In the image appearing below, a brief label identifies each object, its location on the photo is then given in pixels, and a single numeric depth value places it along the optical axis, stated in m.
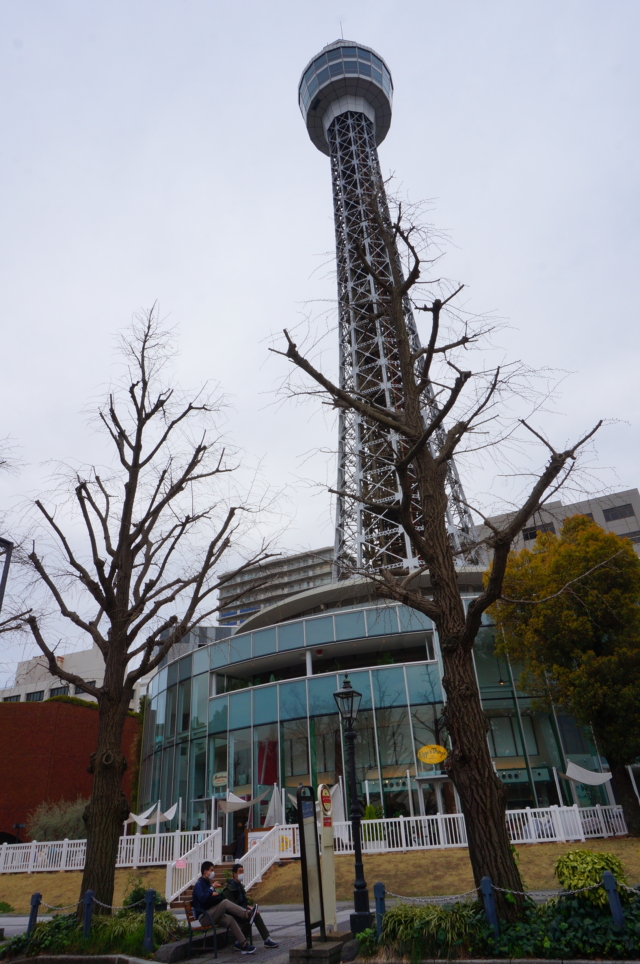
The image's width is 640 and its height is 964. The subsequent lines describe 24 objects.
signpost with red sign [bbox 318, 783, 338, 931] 8.86
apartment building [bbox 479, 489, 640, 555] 59.97
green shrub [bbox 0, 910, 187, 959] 9.31
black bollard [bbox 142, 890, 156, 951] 9.18
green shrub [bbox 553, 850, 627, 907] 6.93
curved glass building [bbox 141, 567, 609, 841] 21.12
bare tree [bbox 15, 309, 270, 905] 10.63
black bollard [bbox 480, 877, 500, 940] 7.06
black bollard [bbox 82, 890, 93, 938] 9.63
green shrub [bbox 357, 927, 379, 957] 7.60
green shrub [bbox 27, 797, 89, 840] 27.00
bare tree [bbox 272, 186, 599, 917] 7.57
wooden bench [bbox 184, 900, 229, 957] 9.36
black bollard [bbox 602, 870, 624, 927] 6.64
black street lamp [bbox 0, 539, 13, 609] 12.45
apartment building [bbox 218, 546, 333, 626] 93.33
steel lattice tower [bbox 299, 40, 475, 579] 46.25
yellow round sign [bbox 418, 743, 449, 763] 20.70
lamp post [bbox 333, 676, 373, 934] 8.88
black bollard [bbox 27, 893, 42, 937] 10.47
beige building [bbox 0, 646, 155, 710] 59.97
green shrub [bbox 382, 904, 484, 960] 7.18
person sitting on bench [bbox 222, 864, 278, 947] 9.66
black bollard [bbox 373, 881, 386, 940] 8.01
